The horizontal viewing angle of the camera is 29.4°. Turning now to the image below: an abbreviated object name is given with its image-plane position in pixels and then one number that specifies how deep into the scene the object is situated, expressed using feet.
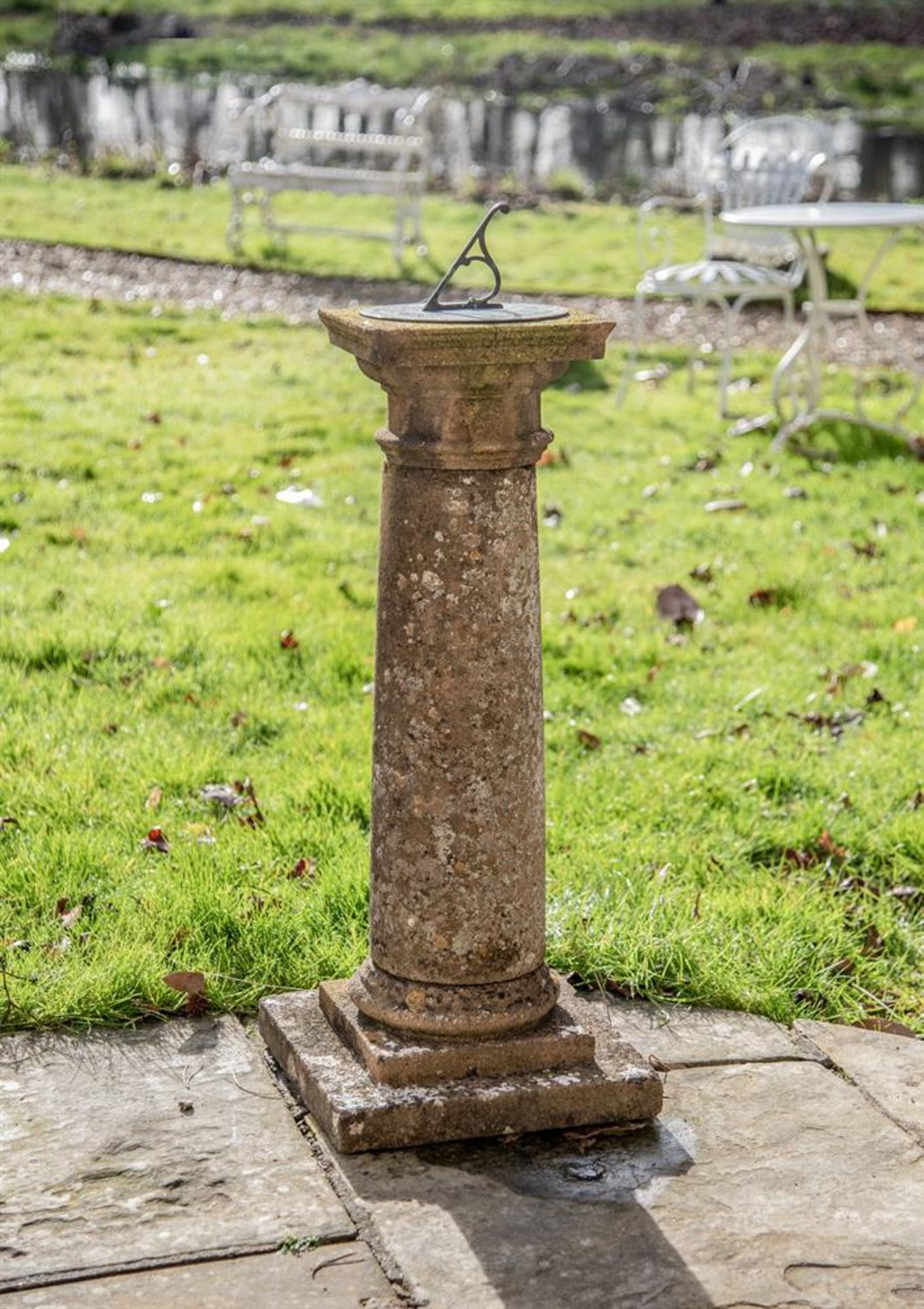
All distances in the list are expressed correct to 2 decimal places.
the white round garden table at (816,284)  26.61
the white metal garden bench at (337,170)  42.91
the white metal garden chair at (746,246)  29.27
